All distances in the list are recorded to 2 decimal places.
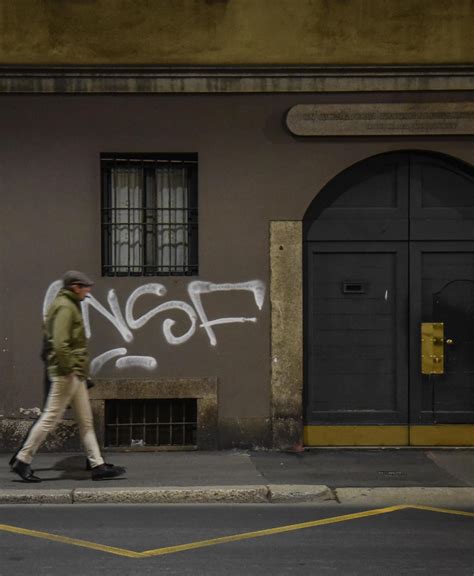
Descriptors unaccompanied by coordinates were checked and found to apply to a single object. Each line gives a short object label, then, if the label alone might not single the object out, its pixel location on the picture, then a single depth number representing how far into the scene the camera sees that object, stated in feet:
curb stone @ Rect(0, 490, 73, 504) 28.60
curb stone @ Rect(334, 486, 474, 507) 28.91
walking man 30.19
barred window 36.65
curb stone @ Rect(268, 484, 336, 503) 28.94
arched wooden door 36.55
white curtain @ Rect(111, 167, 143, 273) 36.70
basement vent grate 36.55
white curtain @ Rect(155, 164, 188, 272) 36.83
